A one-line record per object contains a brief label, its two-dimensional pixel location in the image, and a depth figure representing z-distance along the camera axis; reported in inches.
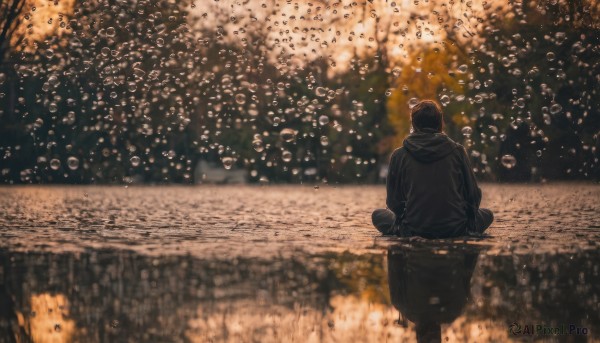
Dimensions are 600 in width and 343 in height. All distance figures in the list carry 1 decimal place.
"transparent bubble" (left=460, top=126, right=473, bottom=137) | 509.7
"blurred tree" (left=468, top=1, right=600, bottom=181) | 899.4
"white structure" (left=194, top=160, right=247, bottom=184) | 1460.8
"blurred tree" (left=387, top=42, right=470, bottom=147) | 1004.2
